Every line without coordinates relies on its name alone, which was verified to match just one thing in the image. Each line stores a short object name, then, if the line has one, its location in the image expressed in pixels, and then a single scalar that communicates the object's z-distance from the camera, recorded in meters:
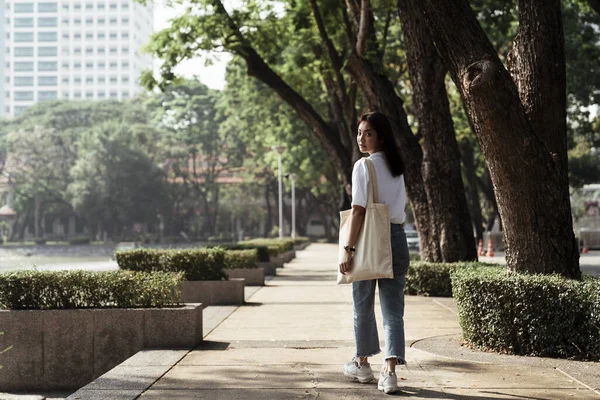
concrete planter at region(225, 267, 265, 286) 21.34
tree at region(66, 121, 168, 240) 83.81
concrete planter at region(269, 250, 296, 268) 30.41
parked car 55.00
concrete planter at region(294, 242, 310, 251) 60.25
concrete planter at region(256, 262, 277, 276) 26.51
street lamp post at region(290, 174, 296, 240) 62.77
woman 6.76
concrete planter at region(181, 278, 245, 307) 15.65
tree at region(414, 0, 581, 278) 8.76
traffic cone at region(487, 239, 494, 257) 38.13
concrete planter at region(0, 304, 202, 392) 9.27
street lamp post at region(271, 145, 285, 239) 49.05
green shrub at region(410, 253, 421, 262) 20.64
